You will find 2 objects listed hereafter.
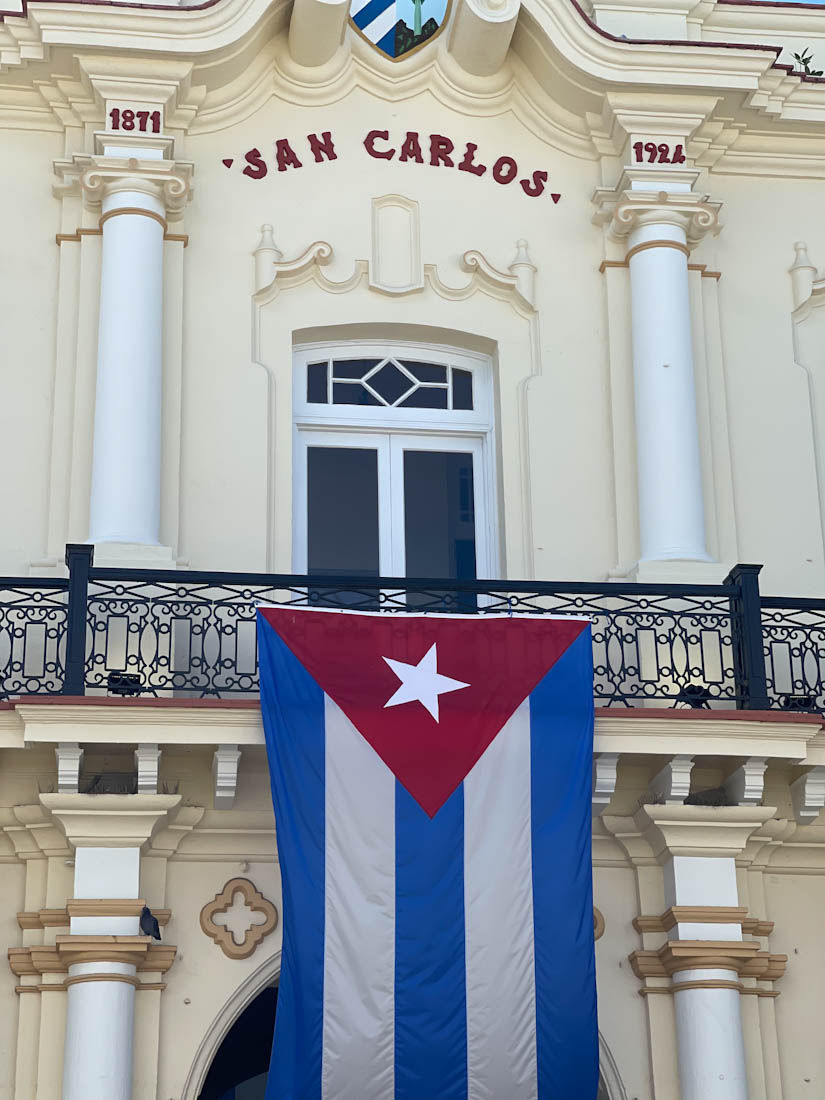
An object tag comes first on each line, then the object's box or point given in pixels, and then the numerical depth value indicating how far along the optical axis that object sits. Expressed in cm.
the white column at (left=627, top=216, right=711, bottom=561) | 1312
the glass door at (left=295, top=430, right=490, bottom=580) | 1348
